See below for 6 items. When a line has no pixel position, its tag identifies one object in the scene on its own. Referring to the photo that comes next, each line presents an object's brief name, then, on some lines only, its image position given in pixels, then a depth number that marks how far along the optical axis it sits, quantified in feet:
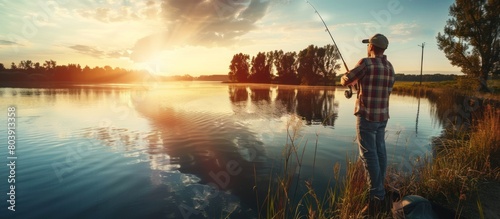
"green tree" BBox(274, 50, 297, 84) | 318.24
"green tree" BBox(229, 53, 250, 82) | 383.04
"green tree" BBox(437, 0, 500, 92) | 100.01
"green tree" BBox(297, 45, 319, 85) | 283.79
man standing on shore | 13.26
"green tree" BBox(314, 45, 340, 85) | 278.26
